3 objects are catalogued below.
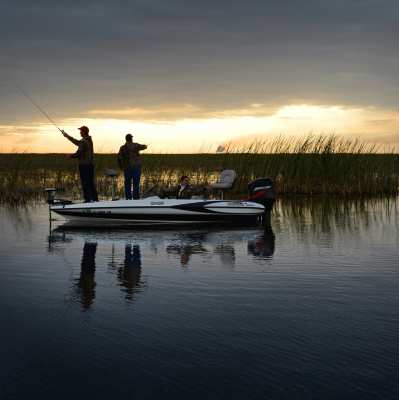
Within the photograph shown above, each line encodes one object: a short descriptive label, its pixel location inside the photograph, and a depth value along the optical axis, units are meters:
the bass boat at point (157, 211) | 16.56
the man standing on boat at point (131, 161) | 18.81
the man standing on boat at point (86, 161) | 18.11
